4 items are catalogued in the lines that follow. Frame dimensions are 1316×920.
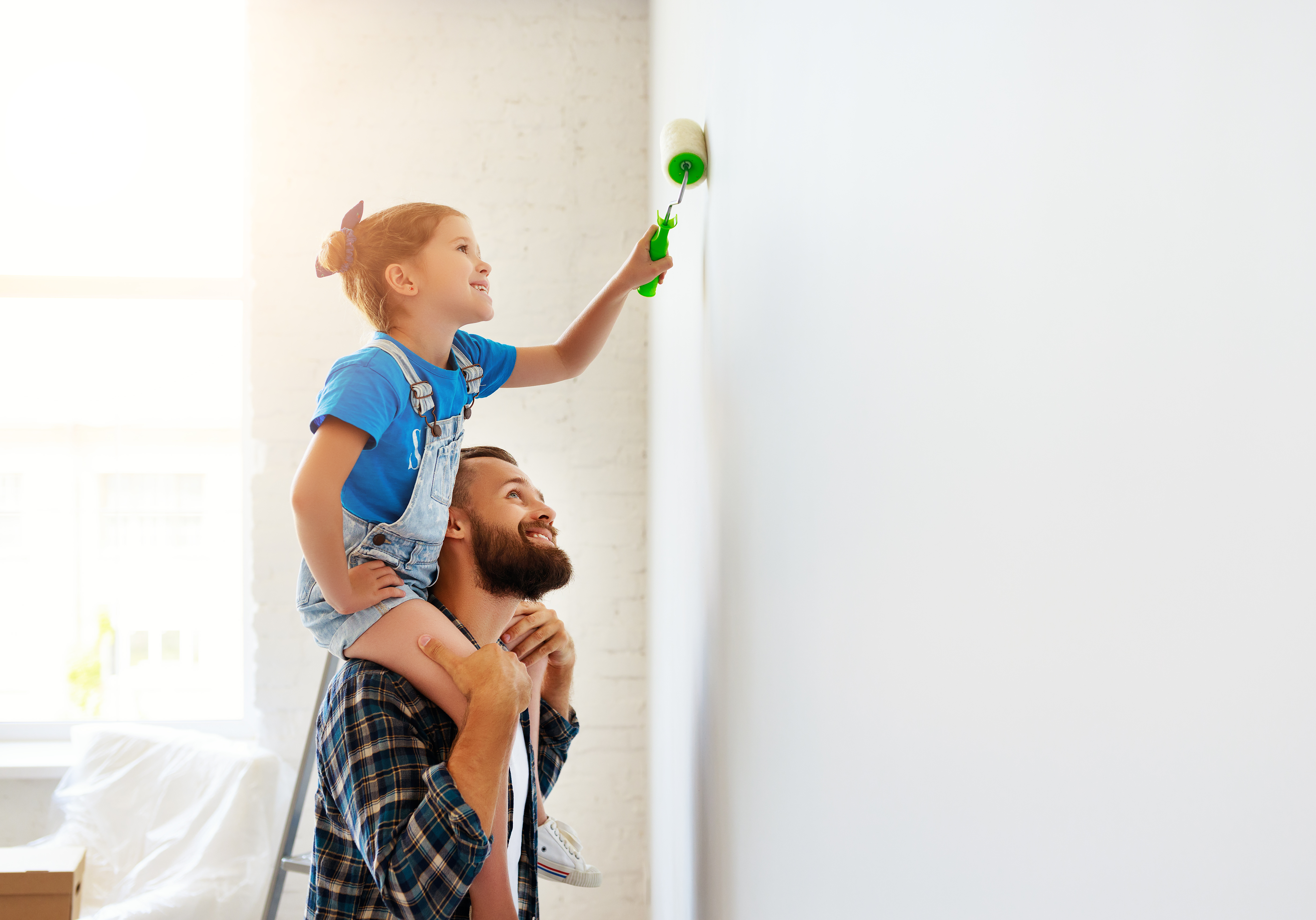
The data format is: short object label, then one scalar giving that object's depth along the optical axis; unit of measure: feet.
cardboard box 5.49
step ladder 8.04
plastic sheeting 8.27
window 10.47
